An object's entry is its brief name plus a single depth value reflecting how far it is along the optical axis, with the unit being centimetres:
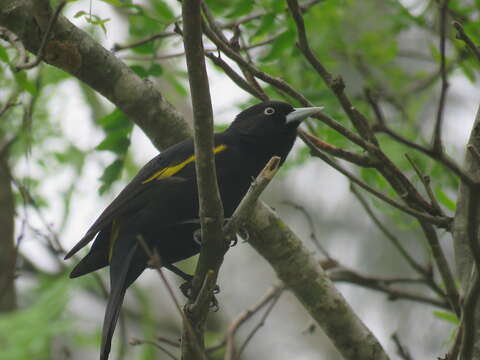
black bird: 745
